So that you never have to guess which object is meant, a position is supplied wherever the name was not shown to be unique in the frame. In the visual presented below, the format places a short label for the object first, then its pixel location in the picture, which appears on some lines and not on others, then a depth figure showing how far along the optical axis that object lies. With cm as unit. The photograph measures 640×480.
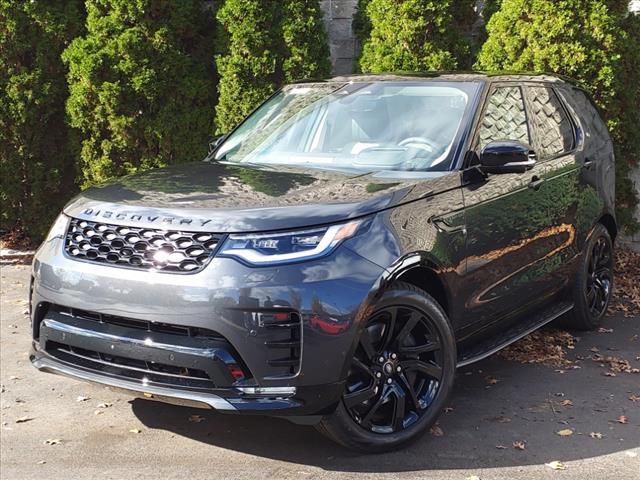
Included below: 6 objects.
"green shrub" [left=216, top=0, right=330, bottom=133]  809
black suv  341
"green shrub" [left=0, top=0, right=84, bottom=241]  827
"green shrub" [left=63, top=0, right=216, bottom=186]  803
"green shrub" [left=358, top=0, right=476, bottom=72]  802
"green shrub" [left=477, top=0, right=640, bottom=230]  750
